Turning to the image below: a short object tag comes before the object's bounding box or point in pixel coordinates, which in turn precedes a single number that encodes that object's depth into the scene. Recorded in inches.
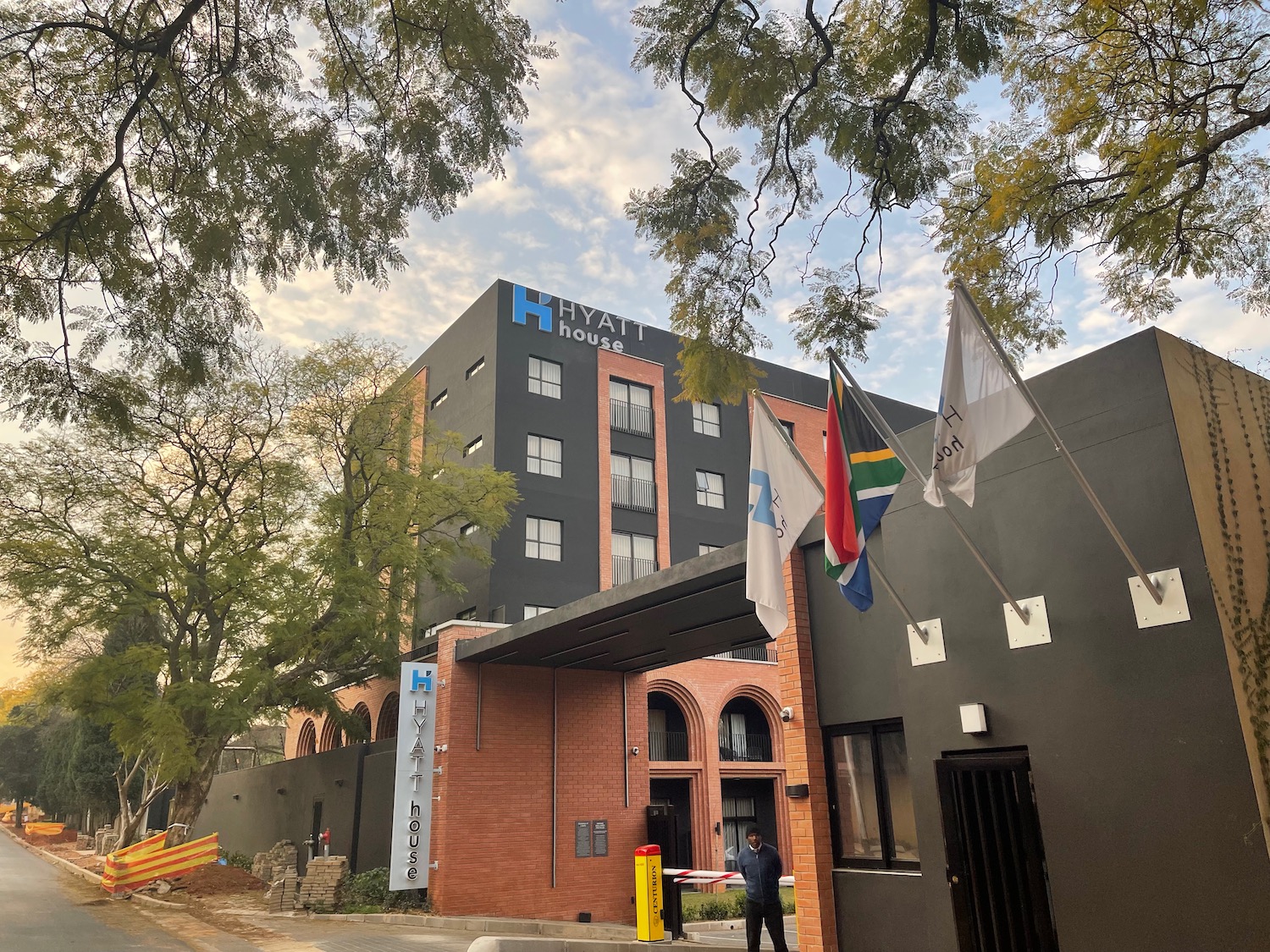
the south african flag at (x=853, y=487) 285.4
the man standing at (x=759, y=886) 421.7
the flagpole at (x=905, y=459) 277.8
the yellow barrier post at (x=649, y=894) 471.5
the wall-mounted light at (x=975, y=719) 284.7
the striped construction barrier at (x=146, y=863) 797.9
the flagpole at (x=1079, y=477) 239.6
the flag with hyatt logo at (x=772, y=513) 315.9
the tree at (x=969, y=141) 294.8
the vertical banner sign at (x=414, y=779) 660.7
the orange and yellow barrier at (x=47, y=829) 1785.2
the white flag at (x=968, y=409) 247.4
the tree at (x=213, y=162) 264.4
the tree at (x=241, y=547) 751.1
